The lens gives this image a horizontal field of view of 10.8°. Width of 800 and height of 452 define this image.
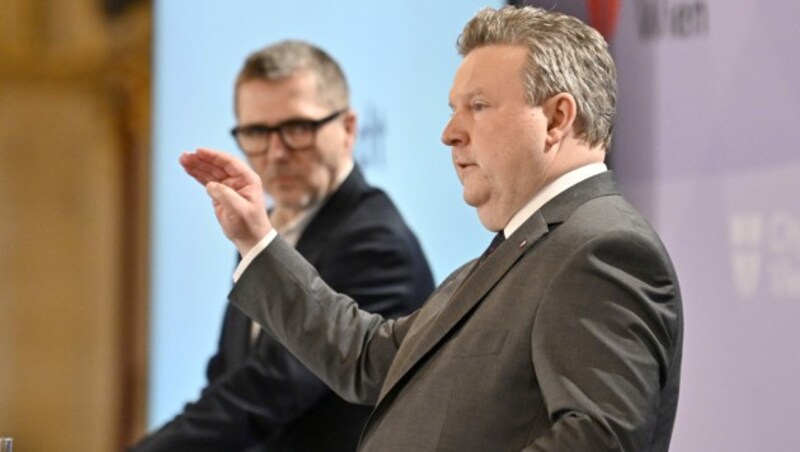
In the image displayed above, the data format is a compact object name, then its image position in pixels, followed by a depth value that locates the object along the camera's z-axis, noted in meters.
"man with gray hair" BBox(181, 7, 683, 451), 4.65
